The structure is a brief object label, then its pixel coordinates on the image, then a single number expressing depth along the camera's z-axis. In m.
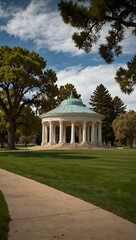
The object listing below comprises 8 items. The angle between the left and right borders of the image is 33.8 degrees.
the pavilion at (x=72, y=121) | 38.92
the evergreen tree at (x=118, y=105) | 68.78
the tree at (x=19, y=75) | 27.46
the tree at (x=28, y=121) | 34.03
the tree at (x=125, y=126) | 51.30
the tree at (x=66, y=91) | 57.42
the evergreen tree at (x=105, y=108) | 58.93
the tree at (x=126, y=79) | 8.62
